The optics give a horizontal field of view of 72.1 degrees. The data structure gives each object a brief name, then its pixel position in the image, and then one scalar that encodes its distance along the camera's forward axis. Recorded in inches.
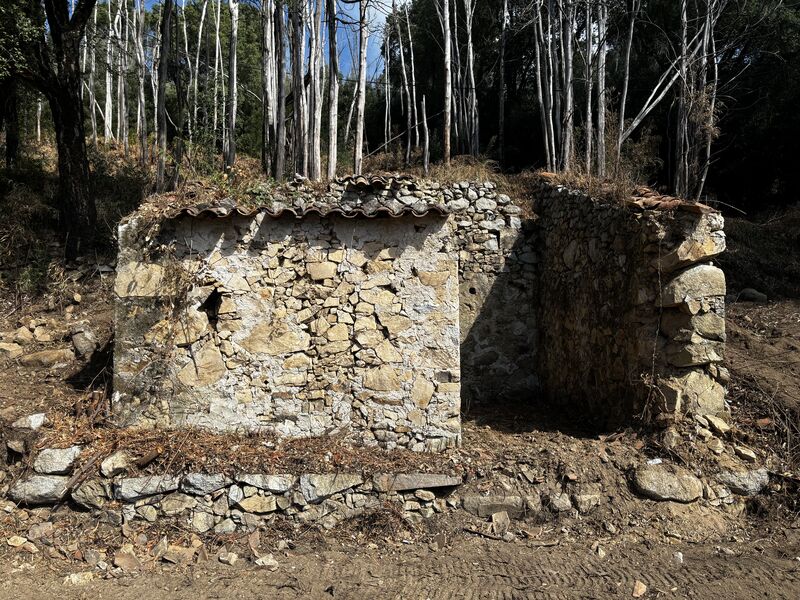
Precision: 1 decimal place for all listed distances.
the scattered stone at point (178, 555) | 167.6
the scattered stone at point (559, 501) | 187.5
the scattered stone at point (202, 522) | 179.6
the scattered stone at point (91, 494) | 178.7
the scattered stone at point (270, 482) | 183.6
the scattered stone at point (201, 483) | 181.8
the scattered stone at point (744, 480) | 191.0
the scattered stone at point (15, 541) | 168.6
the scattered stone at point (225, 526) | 180.2
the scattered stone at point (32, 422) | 196.2
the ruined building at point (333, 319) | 200.1
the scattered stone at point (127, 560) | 164.6
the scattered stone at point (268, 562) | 166.1
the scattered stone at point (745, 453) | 196.2
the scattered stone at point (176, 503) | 180.7
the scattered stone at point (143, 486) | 179.6
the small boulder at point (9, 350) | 265.8
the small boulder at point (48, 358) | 260.7
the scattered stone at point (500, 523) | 183.3
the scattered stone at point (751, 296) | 342.9
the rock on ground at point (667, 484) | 187.0
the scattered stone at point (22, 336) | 281.4
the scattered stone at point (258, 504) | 182.2
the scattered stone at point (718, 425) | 199.6
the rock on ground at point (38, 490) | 179.2
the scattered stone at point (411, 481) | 187.9
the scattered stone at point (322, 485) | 184.5
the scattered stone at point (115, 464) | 182.1
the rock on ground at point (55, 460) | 182.2
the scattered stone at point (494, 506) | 188.2
